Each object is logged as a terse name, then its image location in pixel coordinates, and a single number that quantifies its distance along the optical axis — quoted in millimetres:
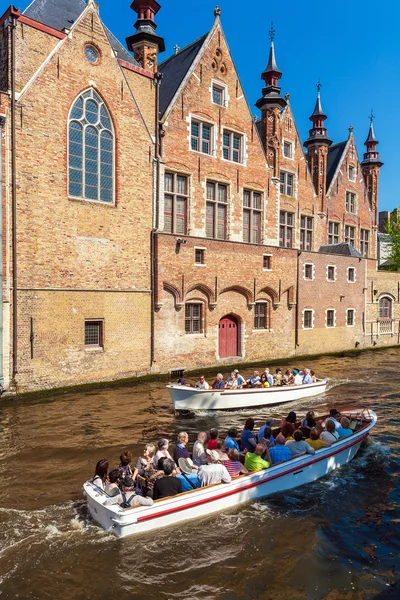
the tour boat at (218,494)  6961
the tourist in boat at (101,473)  7520
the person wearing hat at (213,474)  7895
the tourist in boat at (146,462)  8023
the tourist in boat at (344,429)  10414
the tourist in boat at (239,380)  15473
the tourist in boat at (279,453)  8906
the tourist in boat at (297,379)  16219
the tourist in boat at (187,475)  7809
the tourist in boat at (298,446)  9250
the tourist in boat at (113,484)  7170
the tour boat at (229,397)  13883
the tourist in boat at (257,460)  8594
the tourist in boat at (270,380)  15703
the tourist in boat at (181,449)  8695
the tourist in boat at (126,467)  7676
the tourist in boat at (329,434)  9805
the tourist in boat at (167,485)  7387
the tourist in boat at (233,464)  8406
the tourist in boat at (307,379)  16428
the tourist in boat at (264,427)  9703
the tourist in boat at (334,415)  11402
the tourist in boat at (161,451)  8534
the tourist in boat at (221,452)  8784
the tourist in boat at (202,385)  14159
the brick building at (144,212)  15383
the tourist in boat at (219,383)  14643
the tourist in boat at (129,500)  7020
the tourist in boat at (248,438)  9477
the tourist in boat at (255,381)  15305
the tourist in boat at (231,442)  9312
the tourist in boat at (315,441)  9586
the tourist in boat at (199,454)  8750
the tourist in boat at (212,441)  9352
